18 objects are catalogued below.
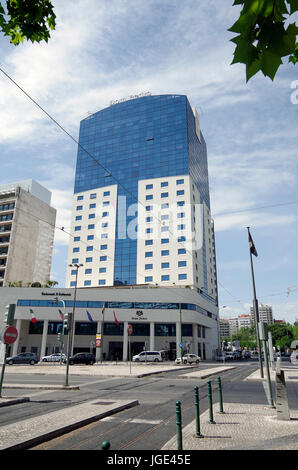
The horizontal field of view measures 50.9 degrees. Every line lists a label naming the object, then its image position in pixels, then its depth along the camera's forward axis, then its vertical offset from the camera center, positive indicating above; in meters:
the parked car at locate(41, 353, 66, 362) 45.00 -3.06
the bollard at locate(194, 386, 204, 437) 6.68 -1.81
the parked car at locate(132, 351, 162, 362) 46.16 -2.87
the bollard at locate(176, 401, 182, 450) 5.44 -1.56
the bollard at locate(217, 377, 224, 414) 9.34 -2.06
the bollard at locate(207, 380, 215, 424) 7.94 -1.84
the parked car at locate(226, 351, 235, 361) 61.60 -3.52
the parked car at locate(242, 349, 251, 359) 76.50 -4.10
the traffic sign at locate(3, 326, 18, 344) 11.56 +0.02
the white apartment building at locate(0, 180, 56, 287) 69.94 +23.66
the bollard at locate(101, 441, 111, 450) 2.88 -0.96
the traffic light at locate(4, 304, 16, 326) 12.38 +0.82
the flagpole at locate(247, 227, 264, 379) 21.72 +2.49
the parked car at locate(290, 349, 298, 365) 47.45 -3.07
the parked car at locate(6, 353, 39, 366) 40.07 -2.88
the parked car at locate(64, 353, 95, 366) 40.59 -2.84
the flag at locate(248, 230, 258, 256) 20.88 +5.84
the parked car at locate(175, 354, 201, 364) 45.85 -3.10
